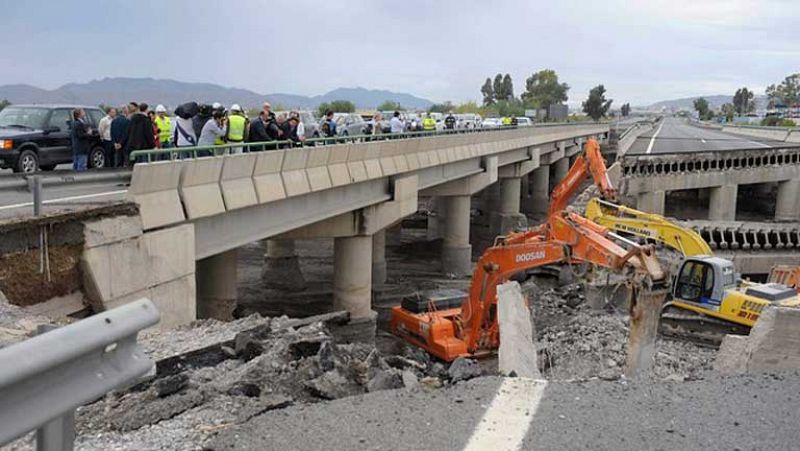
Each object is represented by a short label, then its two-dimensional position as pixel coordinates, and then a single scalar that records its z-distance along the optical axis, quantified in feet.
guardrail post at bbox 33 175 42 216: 31.42
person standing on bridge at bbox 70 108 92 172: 54.60
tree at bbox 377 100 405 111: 371.35
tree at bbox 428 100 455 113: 466.08
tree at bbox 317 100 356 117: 275.59
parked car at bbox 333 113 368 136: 102.17
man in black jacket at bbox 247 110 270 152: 57.82
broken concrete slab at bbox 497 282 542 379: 30.63
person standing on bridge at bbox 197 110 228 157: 50.62
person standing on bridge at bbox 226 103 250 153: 52.75
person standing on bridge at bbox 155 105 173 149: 59.00
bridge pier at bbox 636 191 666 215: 142.00
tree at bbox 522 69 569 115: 624.59
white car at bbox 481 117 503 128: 212.45
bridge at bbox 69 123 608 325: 37.01
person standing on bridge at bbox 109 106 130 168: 51.52
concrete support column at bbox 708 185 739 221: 153.07
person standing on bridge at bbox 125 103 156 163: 48.01
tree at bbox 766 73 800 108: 607.78
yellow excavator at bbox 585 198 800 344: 57.41
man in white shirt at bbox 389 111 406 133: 101.20
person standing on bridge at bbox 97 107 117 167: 57.93
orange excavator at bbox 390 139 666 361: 44.62
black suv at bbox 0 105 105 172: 56.13
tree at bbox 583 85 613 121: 595.88
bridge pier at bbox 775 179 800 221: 156.87
